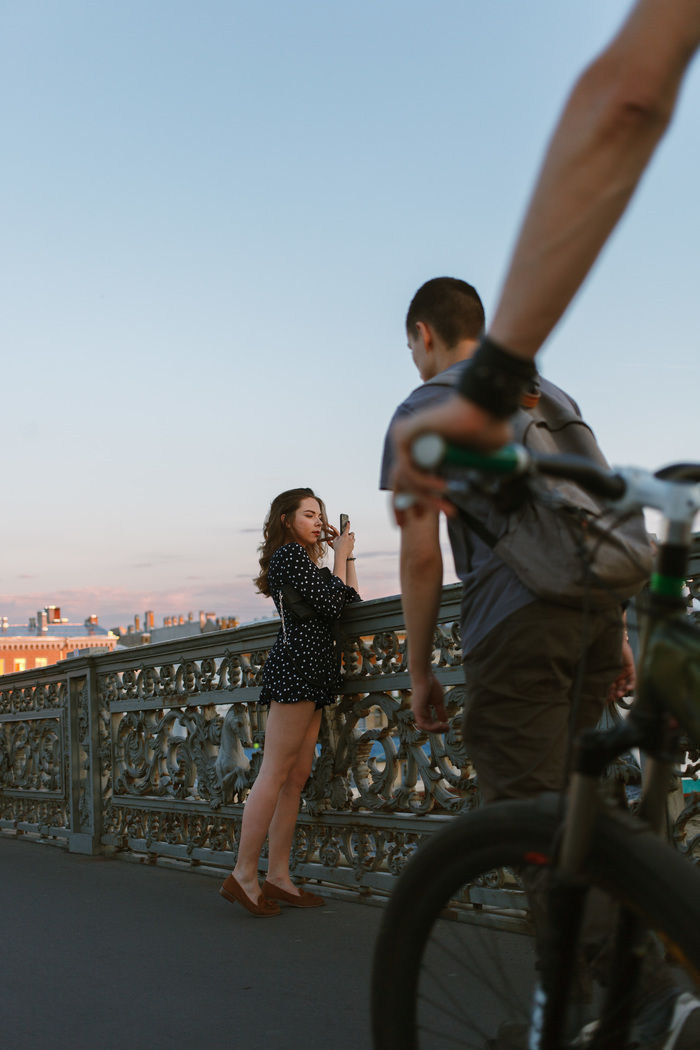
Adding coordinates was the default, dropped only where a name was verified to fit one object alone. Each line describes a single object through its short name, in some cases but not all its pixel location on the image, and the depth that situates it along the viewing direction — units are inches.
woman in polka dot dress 196.5
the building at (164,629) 2050.9
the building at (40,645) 4220.0
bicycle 52.7
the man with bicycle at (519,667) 77.0
